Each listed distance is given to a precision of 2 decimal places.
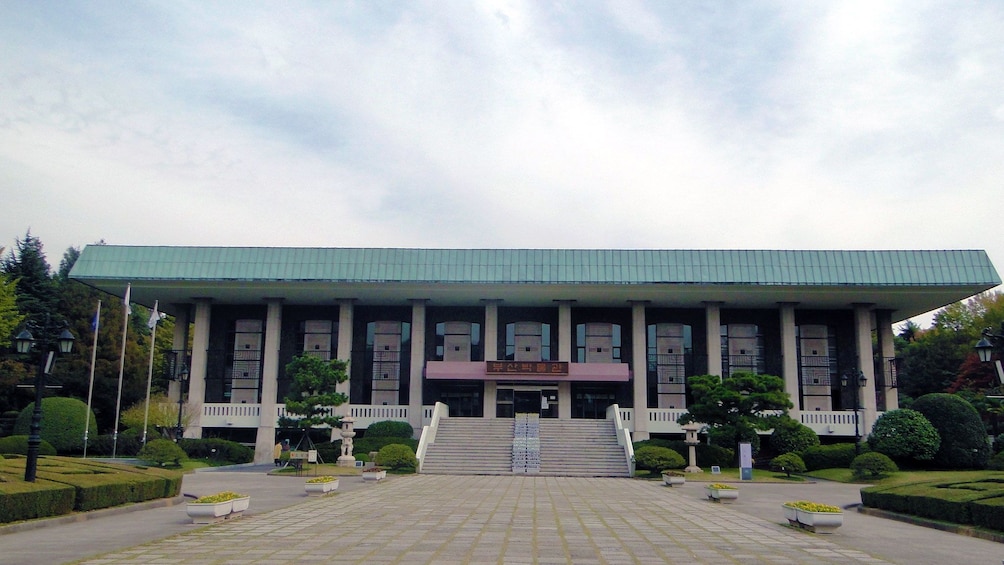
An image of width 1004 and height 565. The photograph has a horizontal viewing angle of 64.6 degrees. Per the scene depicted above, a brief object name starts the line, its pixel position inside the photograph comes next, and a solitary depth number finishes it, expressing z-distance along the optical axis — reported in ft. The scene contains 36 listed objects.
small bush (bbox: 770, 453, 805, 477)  103.35
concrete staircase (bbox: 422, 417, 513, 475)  113.80
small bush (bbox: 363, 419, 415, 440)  130.82
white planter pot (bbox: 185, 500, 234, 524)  49.80
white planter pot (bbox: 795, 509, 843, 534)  48.32
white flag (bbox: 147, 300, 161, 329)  118.73
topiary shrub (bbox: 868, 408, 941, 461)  107.55
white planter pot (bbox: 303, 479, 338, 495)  72.38
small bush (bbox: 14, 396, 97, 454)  118.62
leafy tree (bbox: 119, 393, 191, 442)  126.93
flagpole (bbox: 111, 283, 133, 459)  117.53
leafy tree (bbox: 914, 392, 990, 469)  109.19
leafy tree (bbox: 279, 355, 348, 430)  115.14
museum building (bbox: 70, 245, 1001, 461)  131.13
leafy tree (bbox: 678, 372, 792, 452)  112.27
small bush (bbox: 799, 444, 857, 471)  114.01
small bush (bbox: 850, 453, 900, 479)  98.73
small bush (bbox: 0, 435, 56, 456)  110.73
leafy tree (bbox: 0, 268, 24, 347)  141.38
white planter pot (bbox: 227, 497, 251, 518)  53.24
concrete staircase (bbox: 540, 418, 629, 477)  112.57
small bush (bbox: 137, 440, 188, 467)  100.68
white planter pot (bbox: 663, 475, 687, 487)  90.63
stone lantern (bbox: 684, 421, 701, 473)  108.88
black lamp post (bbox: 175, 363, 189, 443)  129.18
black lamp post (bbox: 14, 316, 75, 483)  53.36
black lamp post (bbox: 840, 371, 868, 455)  116.29
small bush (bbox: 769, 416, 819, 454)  118.21
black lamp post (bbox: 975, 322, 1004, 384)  49.29
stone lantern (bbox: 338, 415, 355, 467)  113.29
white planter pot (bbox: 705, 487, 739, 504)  70.54
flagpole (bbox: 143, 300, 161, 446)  118.35
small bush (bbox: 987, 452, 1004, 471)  107.24
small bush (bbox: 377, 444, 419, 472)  105.40
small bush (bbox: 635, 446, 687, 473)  104.27
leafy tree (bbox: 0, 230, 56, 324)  174.19
